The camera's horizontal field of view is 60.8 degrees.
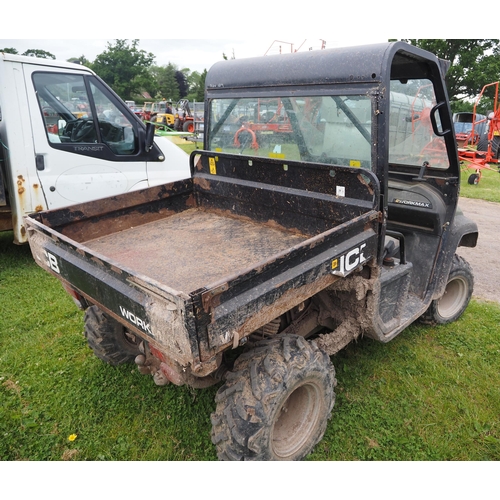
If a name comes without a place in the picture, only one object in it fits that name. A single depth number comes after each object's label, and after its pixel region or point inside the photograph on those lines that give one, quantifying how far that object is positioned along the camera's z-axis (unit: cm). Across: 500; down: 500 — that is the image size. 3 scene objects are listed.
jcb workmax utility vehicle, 209
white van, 457
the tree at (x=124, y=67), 5775
